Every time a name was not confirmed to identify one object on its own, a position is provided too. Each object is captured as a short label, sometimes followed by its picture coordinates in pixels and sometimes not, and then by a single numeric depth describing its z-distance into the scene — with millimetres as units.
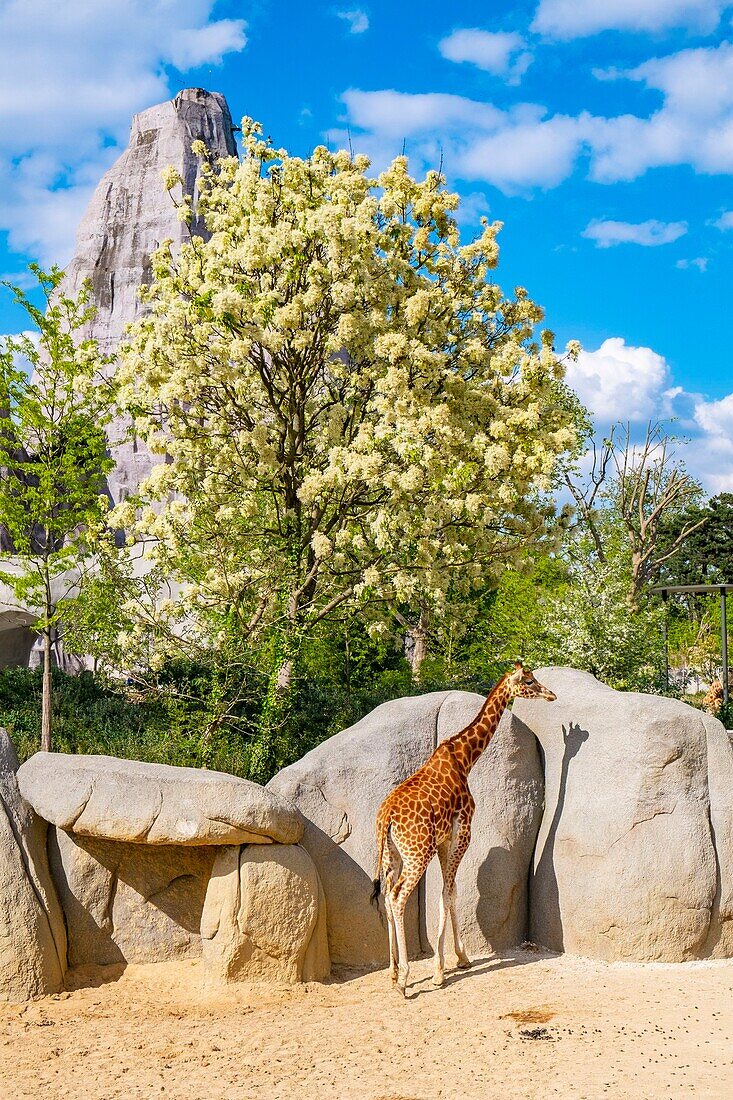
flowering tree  11297
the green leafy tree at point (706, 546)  42062
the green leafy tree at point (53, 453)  12969
